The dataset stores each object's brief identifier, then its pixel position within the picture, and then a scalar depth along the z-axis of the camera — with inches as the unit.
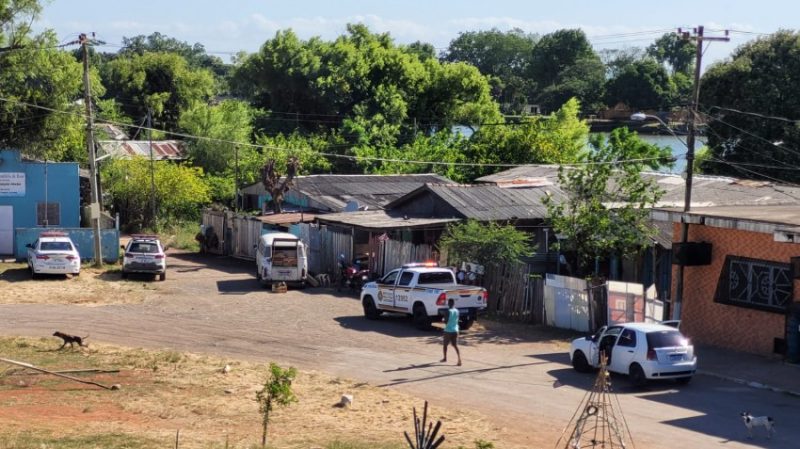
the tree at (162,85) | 3737.7
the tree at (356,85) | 3240.7
